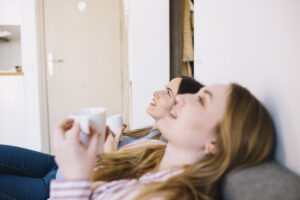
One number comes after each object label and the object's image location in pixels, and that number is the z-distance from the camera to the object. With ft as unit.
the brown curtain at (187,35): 6.74
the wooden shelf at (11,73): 8.02
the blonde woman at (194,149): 1.81
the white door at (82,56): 8.53
